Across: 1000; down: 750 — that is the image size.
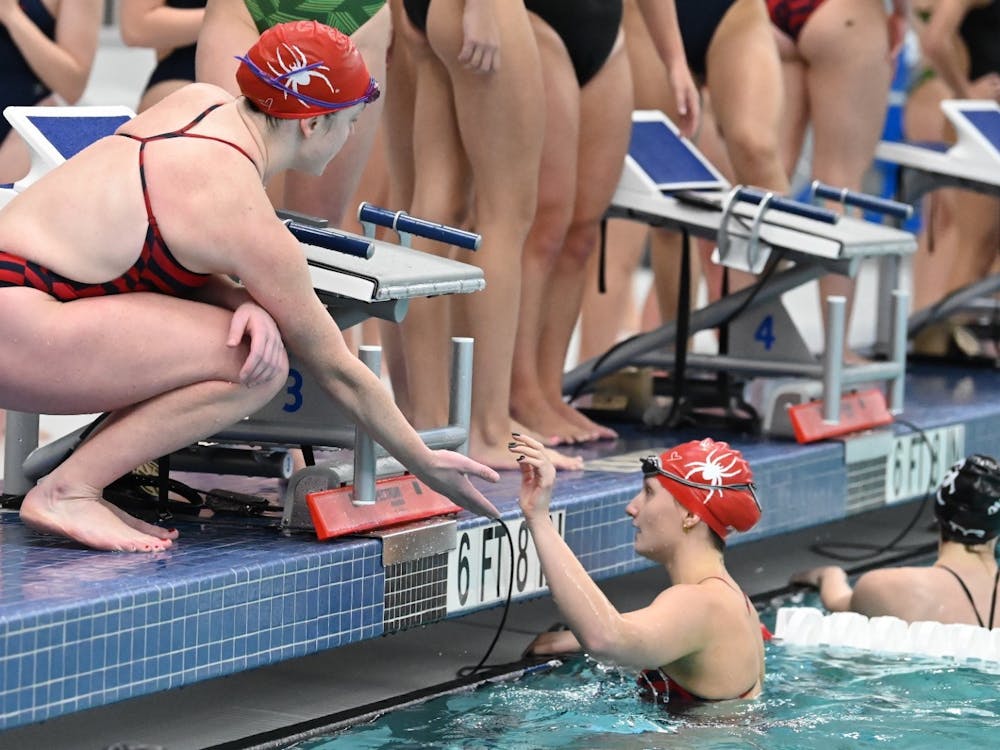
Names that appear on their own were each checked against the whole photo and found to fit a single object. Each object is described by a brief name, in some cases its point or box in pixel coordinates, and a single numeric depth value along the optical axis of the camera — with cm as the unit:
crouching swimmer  604
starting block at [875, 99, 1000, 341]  1271
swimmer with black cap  792
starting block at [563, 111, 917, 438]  989
